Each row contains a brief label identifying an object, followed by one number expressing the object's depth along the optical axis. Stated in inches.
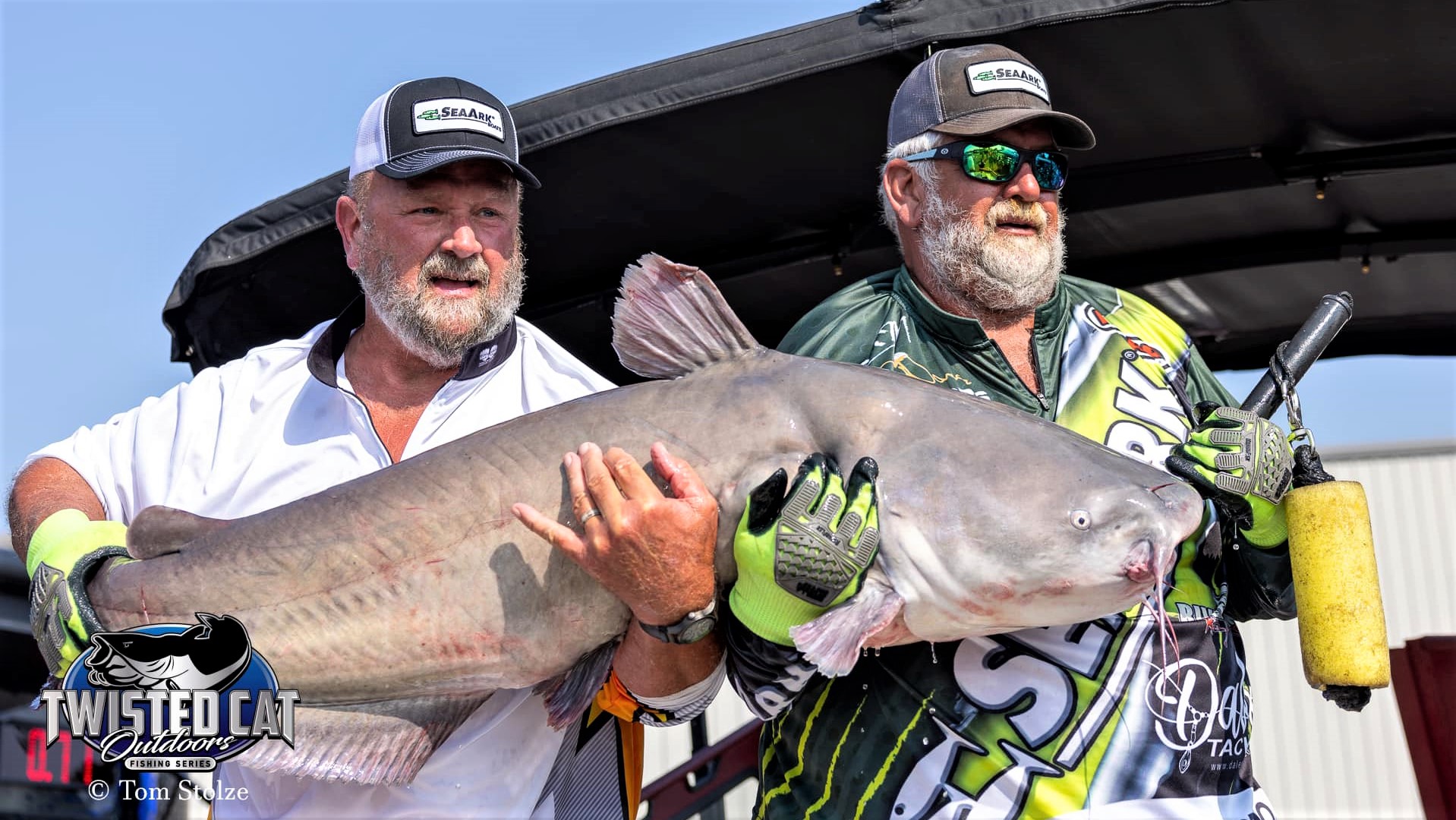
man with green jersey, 94.1
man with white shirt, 96.3
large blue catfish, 84.0
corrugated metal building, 468.4
